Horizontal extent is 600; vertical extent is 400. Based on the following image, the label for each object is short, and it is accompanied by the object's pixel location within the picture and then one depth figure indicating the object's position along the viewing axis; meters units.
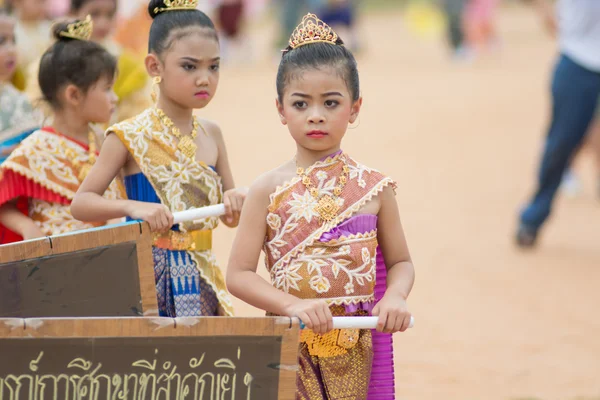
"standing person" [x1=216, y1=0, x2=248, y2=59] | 41.09
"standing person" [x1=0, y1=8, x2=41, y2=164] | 10.00
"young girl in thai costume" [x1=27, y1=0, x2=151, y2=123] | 10.89
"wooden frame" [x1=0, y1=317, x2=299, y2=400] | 5.39
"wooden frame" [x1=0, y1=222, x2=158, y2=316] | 6.15
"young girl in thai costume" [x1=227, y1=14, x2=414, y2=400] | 6.06
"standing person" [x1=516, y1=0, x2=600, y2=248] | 15.62
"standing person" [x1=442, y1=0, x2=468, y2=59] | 41.87
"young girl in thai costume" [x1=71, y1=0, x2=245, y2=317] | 7.25
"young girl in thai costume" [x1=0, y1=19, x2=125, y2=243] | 8.02
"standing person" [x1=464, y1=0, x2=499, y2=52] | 43.28
